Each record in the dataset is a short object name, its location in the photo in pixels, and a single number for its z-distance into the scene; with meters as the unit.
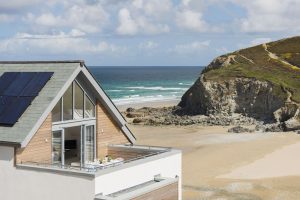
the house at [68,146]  15.66
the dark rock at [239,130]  52.47
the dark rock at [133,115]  71.12
